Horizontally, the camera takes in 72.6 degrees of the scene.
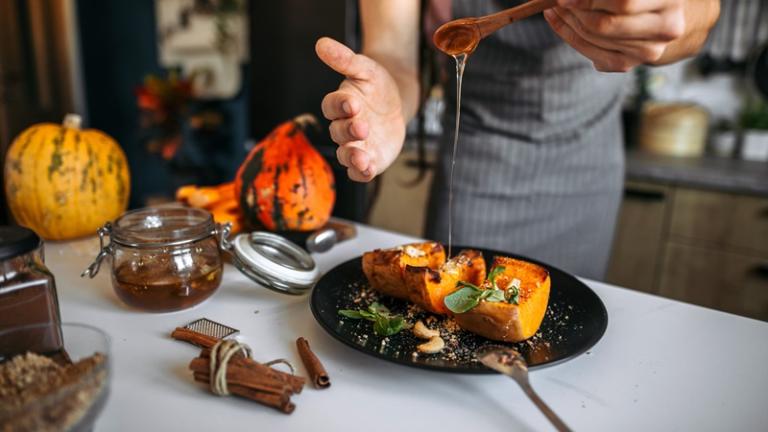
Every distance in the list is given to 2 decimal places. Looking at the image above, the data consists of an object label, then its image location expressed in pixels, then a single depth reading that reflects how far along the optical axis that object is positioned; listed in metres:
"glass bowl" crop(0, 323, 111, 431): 0.41
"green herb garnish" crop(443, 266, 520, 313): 0.65
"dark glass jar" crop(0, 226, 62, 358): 0.57
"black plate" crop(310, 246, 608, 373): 0.60
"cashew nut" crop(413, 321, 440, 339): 0.66
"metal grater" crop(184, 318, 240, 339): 0.71
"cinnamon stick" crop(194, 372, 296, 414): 0.55
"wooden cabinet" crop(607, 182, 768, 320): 1.85
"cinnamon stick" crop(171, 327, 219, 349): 0.67
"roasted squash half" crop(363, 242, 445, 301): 0.75
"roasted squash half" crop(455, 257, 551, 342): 0.62
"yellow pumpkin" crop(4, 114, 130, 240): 1.01
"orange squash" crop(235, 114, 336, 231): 1.05
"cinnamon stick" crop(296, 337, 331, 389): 0.60
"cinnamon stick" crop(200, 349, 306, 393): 0.57
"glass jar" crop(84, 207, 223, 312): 0.73
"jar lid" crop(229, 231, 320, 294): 0.80
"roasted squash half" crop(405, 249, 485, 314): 0.71
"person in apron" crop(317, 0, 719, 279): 1.27
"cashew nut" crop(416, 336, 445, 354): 0.62
